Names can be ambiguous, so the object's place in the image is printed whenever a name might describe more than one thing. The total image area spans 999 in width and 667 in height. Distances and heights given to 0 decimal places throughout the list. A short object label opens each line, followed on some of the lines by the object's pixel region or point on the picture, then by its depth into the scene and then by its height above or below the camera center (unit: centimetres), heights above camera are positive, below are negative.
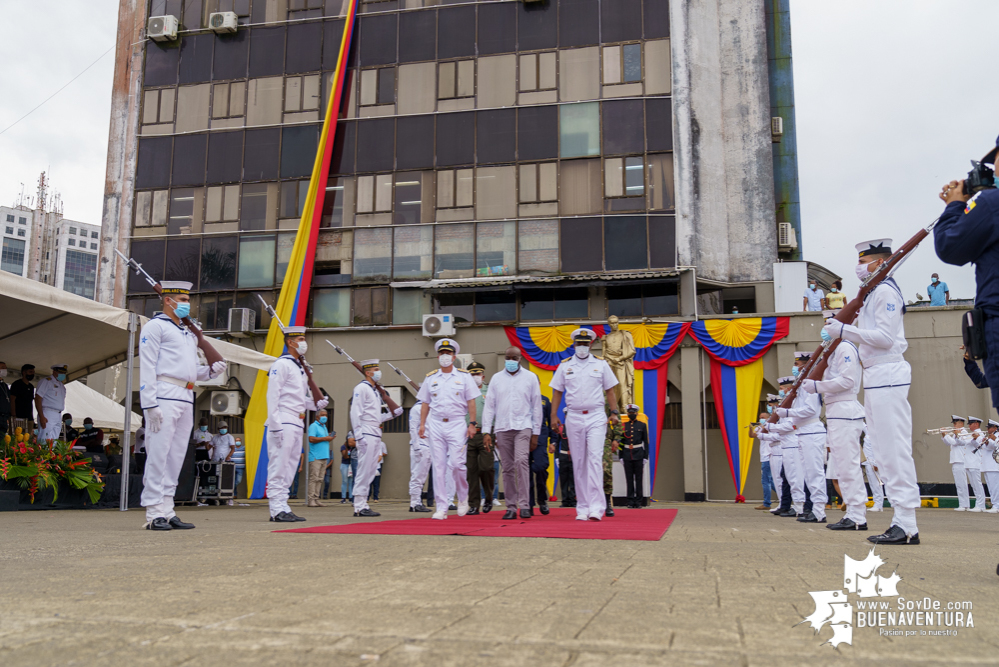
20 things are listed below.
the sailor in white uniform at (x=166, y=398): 751 +56
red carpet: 652 -65
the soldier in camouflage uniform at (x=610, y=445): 974 +14
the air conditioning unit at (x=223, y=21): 2552 +1365
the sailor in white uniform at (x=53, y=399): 1415 +101
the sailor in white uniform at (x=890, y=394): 588 +47
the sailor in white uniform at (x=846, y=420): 790 +36
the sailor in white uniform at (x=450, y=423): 951 +39
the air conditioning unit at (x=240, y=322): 2372 +393
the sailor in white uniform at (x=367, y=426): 1150 +45
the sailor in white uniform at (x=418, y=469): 1406 -23
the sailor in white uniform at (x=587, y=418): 898 +43
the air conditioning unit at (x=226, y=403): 2241 +147
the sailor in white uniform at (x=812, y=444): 1023 +16
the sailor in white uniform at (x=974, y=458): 1667 -4
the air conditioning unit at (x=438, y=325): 2258 +364
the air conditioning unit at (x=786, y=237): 2527 +682
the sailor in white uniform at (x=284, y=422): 930 +39
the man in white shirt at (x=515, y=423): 947 +39
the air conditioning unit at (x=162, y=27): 2597 +1369
